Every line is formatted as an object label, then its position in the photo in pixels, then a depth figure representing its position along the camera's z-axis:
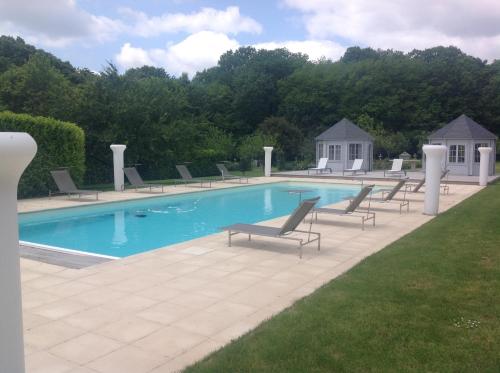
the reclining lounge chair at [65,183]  14.30
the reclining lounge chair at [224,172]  21.16
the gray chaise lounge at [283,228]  7.45
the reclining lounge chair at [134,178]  16.65
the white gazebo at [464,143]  25.48
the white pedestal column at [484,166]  18.98
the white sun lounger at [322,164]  27.27
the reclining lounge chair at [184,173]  19.75
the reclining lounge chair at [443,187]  17.37
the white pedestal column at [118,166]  16.86
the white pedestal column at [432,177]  11.20
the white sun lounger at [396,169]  24.73
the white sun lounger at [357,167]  26.14
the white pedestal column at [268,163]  26.02
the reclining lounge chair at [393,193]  12.09
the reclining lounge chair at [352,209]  9.83
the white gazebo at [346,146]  28.69
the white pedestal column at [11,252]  2.27
